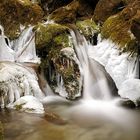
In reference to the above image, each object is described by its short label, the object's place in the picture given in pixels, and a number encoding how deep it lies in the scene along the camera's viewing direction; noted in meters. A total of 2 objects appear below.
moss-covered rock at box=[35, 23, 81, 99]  10.16
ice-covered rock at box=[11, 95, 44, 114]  8.58
